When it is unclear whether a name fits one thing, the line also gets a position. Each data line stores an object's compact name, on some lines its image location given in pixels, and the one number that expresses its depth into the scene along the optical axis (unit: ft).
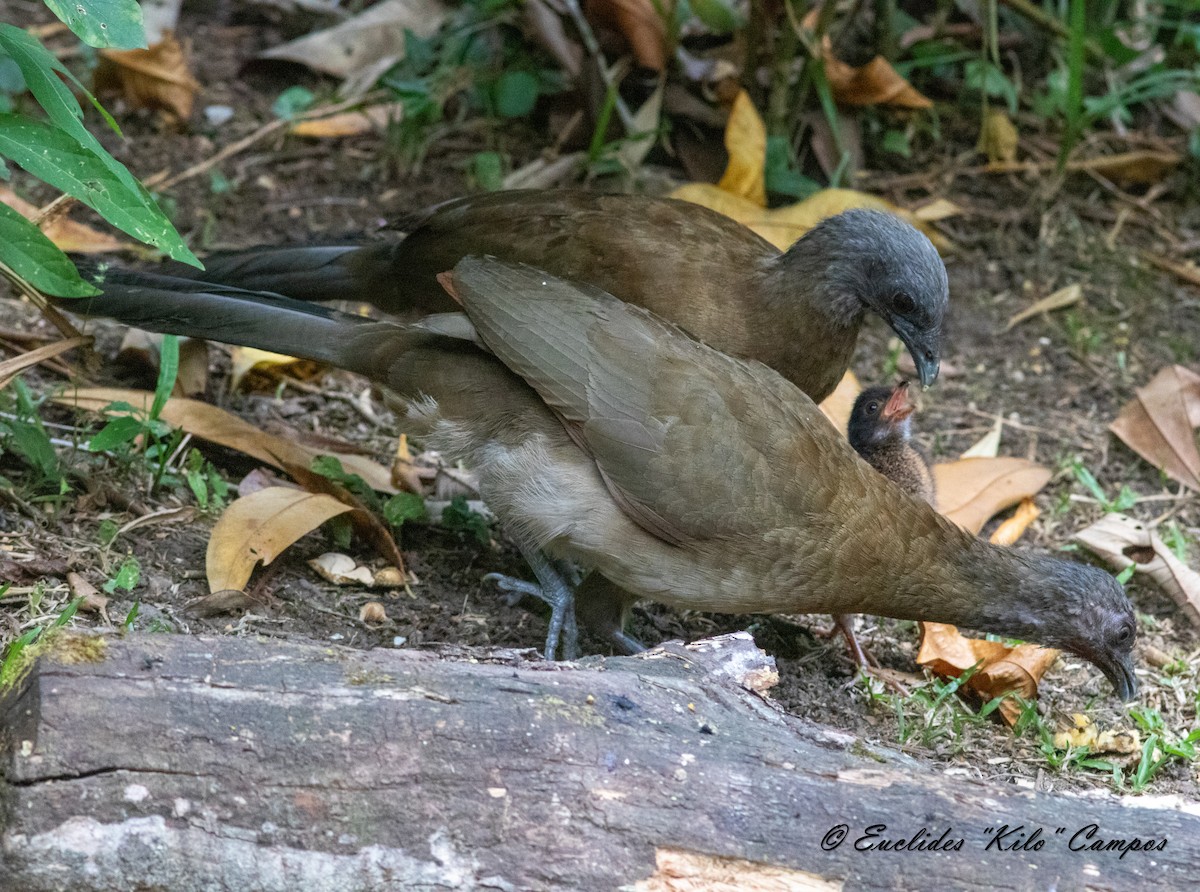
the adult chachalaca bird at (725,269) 26.13
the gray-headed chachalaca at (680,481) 22.72
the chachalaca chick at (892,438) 27.53
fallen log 14.42
